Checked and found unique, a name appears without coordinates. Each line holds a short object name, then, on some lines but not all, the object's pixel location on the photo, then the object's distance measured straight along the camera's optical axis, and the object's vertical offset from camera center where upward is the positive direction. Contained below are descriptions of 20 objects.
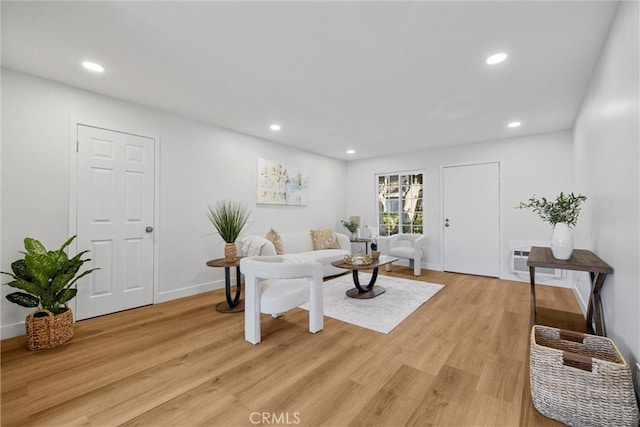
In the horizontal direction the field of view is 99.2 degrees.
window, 5.66 +0.30
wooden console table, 1.90 -0.37
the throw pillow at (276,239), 4.29 -0.35
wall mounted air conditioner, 4.29 -0.77
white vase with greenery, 2.22 -0.05
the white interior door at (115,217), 2.88 +0.01
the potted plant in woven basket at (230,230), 3.25 -0.16
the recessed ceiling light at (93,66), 2.38 +1.35
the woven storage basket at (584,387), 1.30 -0.87
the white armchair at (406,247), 4.89 -0.58
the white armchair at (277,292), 2.29 -0.68
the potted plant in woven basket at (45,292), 2.24 -0.65
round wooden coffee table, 3.43 -0.94
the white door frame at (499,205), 4.64 +0.21
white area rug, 2.81 -1.05
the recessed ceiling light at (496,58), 2.23 +1.33
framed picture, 4.67 +0.61
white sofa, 3.79 -0.50
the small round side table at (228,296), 3.09 -0.91
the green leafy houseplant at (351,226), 6.04 -0.20
